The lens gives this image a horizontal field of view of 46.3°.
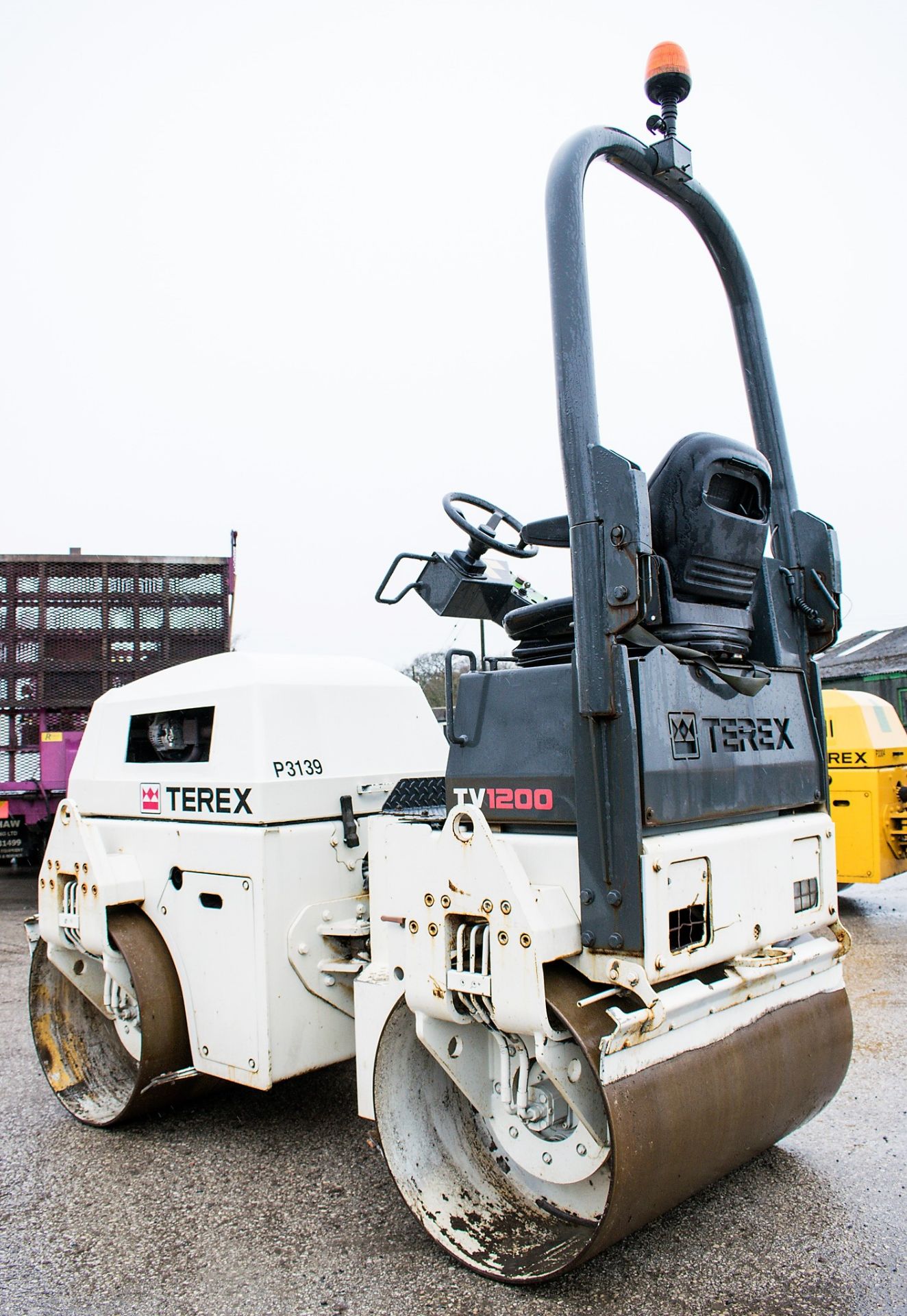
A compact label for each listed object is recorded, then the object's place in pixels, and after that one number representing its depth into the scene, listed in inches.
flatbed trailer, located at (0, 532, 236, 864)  400.2
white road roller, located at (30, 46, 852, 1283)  98.4
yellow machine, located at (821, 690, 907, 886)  290.7
